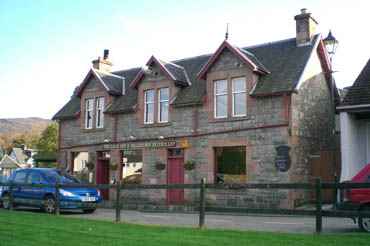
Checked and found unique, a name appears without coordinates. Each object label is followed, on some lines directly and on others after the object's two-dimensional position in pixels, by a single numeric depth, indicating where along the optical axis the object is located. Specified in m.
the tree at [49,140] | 54.12
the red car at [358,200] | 12.85
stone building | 21.97
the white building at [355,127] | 20.00
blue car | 18.75
